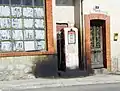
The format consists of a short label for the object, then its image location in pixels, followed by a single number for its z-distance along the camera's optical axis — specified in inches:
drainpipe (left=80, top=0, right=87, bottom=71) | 478.3
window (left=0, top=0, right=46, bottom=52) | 433.3
